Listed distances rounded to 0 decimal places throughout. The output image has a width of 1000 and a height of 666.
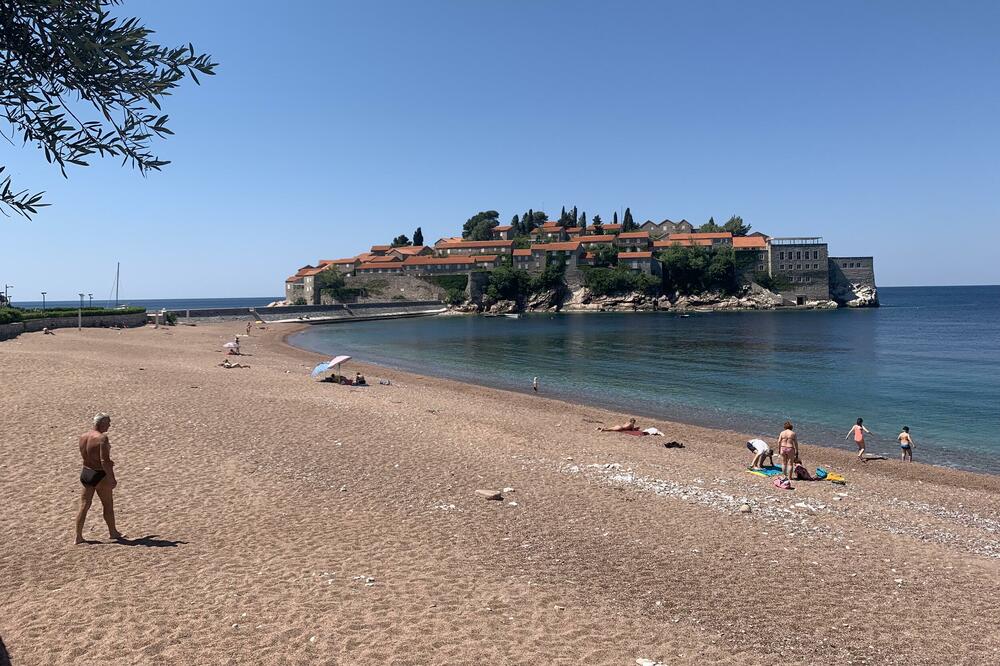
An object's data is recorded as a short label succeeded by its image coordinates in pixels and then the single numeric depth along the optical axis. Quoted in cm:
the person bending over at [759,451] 1755
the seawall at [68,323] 4416
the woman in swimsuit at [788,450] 1634
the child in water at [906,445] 2045
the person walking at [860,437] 2023
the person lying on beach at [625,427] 2256
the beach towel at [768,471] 1694
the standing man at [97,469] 875
